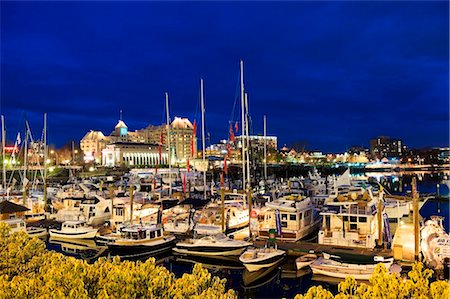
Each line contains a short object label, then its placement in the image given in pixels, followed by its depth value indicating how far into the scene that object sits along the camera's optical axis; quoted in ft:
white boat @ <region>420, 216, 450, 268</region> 73.51
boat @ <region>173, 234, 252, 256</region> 89.10
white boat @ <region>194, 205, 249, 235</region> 102.63
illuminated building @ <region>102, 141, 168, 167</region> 558.15
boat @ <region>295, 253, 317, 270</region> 78.64
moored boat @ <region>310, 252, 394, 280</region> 70.18
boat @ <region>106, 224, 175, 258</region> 94.12
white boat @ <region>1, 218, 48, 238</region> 111.55
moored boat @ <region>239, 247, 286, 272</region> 78.18
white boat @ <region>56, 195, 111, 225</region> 131.77
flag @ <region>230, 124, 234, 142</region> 136.93
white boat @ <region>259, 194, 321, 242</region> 95.14
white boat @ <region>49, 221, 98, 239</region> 115.24
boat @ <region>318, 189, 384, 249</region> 85.05
